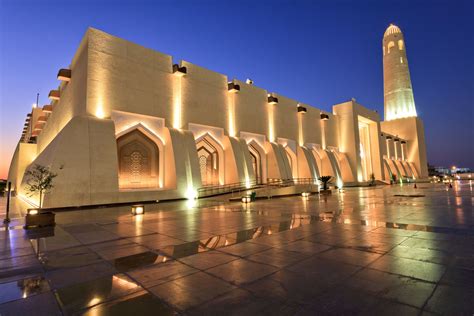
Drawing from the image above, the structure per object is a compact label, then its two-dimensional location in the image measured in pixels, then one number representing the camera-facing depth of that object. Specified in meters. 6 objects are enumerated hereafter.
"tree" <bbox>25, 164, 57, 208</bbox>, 9.16
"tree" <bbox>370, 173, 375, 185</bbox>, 36.61
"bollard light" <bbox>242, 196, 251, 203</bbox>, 14.59
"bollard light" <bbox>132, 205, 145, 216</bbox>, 10.31
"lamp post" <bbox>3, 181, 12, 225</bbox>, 8.52
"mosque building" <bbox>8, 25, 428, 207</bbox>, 14.82
